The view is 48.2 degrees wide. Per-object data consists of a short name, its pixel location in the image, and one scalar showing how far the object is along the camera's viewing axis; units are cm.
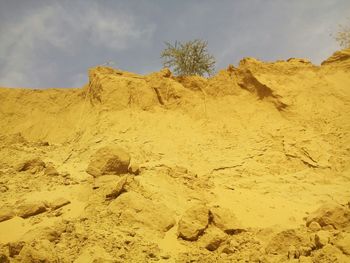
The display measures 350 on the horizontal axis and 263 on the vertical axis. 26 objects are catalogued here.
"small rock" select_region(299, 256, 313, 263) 396
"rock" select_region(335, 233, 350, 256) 392
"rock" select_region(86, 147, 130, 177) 641
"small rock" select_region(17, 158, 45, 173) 716
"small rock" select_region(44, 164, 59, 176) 697
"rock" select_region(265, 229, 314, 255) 443
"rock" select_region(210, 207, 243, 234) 527
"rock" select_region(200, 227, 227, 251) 489
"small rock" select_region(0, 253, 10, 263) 434
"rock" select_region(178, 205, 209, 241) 511
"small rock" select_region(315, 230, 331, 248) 419
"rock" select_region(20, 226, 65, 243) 471
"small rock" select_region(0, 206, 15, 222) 563
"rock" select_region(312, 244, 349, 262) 385
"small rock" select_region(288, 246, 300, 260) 421
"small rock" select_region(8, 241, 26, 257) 449
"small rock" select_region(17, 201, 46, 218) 572
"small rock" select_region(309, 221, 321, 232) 503
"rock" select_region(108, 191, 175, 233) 534
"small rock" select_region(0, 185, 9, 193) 644
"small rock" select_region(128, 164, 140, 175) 675
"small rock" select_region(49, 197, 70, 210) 588
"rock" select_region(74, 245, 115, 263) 444
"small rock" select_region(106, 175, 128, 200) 583
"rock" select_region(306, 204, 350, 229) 489
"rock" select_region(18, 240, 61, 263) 414
